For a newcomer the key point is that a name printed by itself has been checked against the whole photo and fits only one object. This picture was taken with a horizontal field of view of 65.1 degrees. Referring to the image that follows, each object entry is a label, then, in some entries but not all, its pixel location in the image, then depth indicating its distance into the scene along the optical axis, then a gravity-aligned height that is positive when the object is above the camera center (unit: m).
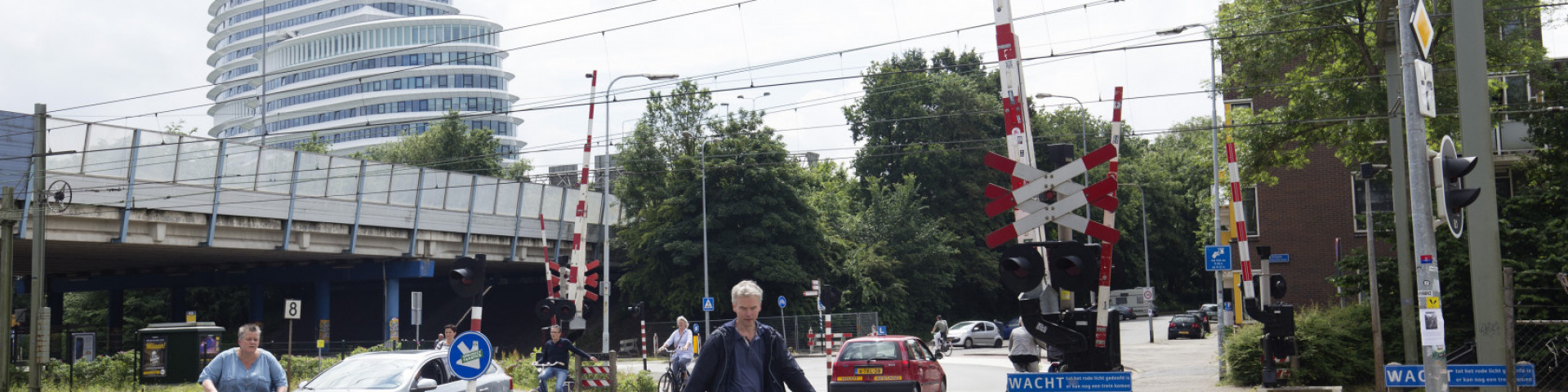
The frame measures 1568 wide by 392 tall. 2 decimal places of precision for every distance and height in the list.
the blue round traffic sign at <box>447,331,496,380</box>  10.59 -0.87
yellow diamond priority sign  11.10 +1.86
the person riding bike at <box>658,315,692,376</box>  19.86 -1.59
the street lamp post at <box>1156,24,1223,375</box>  23.91 +1.83
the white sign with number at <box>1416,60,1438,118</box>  10.99 +1.27
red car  18.36 -1.81
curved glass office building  128.88 +20.26
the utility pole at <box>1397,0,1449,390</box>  11.30 +0.48
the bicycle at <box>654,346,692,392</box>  19.91 -2.04
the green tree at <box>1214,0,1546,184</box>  21.25 +3.05
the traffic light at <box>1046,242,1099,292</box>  9.08 -0.18
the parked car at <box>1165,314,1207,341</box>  46.84 -3.40
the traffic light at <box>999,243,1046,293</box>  8.94 -0.18
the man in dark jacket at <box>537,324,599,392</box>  17.00 -1.37
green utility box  25.89 -1.86
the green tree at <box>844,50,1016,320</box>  57.78 +4.69
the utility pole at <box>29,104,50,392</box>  22.66 -0.15
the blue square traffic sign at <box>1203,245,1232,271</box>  22.59 -0.35
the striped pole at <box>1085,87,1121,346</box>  9.73 -0.37
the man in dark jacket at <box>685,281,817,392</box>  6.04 -0.53
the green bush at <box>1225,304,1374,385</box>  18.22 -1.74
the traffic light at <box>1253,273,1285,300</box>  18.52 -0.77
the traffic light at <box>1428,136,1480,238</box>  10.73 +0.39
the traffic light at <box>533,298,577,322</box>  19.25 -0.84
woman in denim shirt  8.82 -0.76
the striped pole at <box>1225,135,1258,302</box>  17.73 +0.33
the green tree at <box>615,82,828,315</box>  47.75 +1.05
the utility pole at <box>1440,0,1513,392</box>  12.03 +0.32
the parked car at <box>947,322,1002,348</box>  47.56 -3.50
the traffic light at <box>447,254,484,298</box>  16.12 -0.25
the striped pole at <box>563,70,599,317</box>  21.17 +0.07
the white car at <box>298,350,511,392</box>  12.82 -1.22
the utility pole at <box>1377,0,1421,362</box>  17.08 +0.09
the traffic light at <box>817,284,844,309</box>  25.67 -1.02
